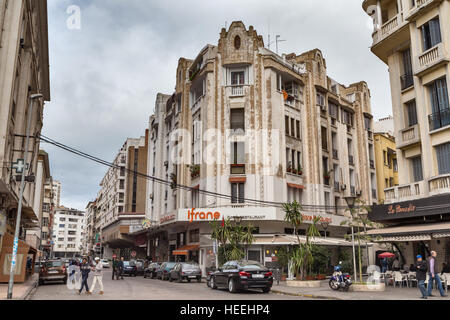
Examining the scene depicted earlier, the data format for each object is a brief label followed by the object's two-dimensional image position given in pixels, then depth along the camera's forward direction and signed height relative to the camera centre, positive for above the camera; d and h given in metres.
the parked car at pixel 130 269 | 35.72 -1.51
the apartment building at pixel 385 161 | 44.69 +9.82
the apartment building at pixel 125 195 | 70.25 +10.82
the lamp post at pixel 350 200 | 19.27 +2.34
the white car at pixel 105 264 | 62.38 -1.91
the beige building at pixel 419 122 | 20.41 +6.87
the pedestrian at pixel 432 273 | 15.03 -0.80
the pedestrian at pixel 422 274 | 14.81 -0.84
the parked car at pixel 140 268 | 36.50 -1.46
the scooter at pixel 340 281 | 18.53 -1.37
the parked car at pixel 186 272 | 26.74 -1.34
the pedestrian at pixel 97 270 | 17.19 -0.77
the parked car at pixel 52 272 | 24.09 -1.18
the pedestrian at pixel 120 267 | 30.06 -1.18
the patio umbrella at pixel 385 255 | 27.12 -0.28
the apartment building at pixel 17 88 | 18.67 +8.47
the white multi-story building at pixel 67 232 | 153.88 +7.15
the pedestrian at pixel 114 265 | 30.84 -1.01
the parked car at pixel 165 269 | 29.02 -1.30
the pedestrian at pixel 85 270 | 17.64 -0.82
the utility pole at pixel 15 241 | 14.84 +0.39
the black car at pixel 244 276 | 17.84 -1.11
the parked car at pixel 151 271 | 32.16 -1.51
